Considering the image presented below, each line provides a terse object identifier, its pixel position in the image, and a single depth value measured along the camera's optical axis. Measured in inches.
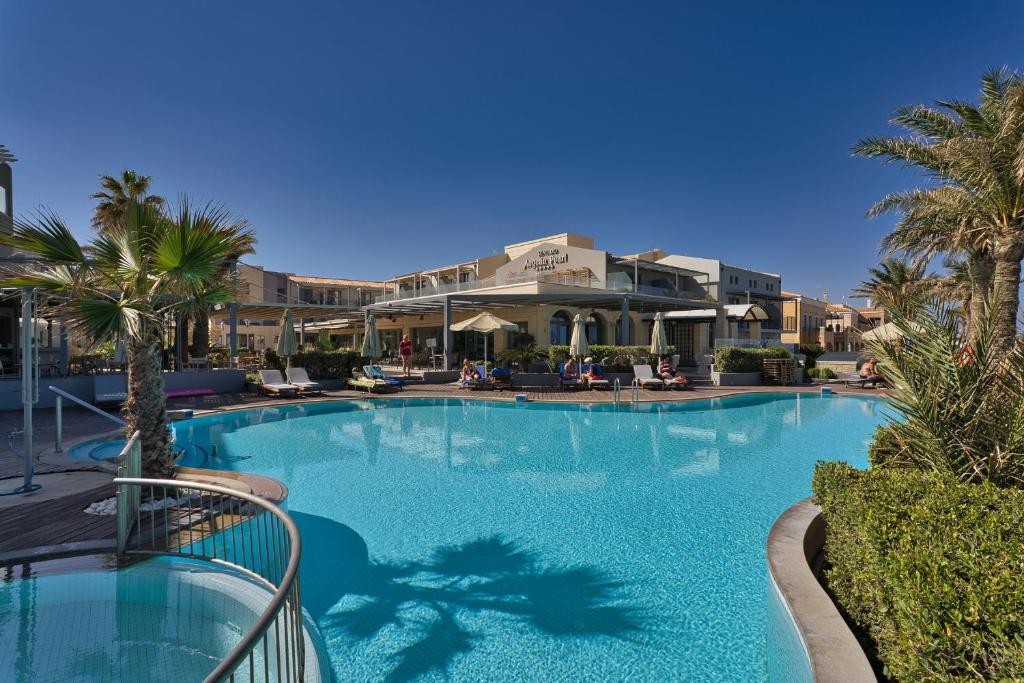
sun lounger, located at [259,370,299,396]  629.6
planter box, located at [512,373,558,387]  751.7
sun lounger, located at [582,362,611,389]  727.7
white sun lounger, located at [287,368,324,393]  647.8
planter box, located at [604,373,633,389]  779.4
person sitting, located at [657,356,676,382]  752.3
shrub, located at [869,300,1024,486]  137.9
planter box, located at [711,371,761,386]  805.9
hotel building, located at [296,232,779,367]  956.0
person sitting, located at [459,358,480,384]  734.5
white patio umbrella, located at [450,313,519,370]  780.6
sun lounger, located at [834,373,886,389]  784.9
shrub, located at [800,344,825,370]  1007.0
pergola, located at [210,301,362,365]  793.6
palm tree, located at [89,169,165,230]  695.1
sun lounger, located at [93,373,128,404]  517.0
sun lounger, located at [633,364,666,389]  736.3
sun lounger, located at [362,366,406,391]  727.1
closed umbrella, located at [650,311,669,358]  816.9
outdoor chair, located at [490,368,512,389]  716.7
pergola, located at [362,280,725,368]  904.3
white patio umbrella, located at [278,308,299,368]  685.9
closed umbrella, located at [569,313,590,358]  769.6
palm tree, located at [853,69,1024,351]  363.6
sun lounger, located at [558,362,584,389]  741.9
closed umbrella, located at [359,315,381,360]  781.3
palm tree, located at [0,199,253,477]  199.5
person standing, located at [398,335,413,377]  902.1
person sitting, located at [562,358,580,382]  746.2
